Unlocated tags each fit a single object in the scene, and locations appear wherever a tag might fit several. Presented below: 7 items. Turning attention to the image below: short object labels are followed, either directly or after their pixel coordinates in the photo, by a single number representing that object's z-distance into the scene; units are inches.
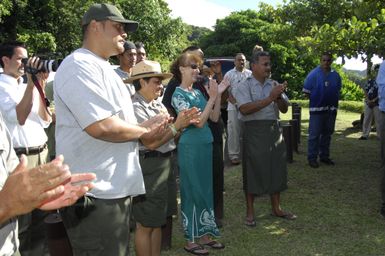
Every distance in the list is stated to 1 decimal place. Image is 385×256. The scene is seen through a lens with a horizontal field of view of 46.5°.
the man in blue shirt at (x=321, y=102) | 313.0
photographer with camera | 145.6
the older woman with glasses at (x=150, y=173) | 148.7
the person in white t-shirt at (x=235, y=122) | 320.5
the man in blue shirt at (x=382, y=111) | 215.8
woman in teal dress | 171.5
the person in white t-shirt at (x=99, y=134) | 96.5
